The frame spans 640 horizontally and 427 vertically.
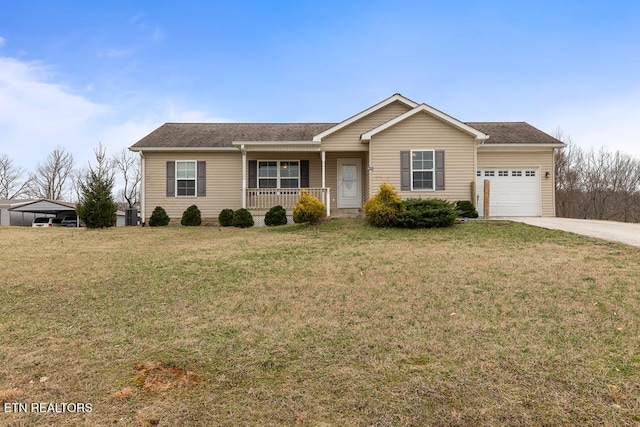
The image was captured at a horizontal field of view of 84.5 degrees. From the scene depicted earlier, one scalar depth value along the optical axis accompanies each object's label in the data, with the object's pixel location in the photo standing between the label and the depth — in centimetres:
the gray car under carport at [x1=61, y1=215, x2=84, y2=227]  3072
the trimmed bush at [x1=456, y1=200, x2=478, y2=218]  1376
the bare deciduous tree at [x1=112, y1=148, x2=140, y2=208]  4894
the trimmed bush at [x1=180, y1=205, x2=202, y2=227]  1529
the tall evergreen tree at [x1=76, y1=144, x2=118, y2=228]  1384
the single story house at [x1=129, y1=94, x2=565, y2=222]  1524
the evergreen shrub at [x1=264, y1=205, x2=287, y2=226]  1455
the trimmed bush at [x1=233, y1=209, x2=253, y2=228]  1458
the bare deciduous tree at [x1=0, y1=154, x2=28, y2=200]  4897
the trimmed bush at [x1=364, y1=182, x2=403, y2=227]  1192
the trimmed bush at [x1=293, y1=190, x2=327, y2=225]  1255
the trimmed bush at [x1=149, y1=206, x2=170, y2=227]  1538
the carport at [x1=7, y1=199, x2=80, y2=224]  3206
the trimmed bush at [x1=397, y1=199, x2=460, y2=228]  1177
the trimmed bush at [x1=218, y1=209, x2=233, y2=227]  1516
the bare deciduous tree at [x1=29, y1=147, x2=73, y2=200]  4978
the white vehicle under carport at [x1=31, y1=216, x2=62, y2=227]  3089
